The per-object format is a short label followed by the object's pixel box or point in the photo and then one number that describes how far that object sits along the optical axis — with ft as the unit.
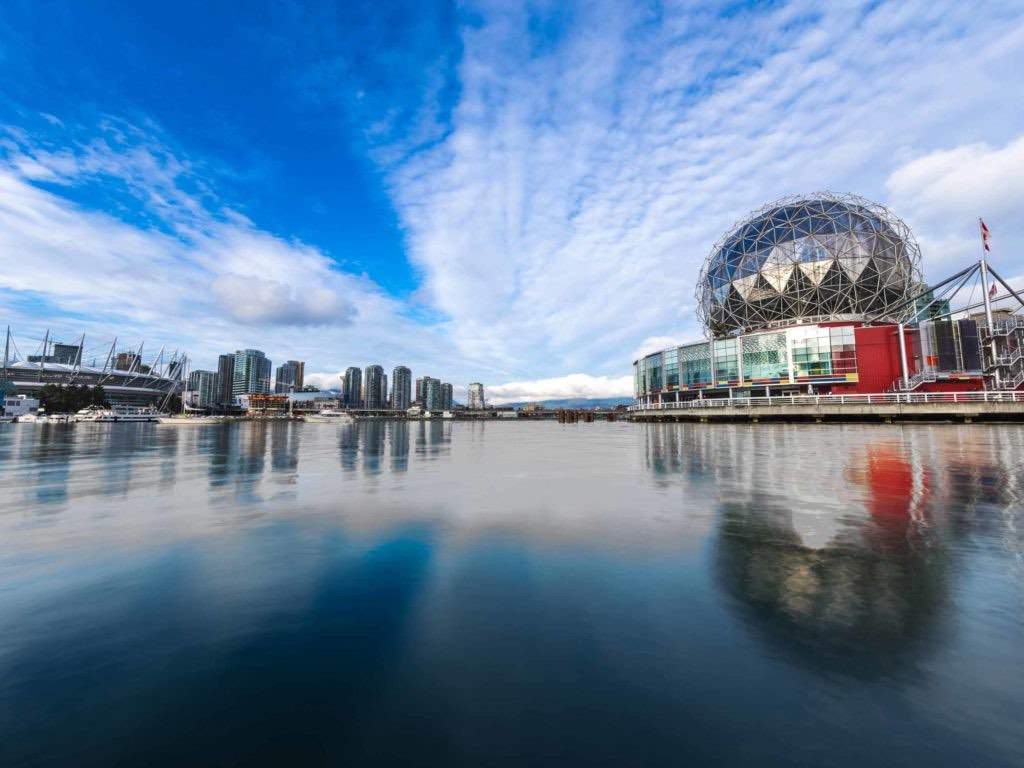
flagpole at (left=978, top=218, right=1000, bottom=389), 162.45
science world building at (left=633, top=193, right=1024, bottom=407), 171.42
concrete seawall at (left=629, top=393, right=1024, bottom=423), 125.18
